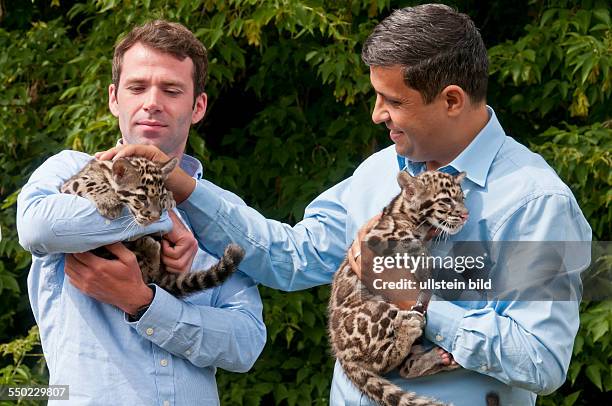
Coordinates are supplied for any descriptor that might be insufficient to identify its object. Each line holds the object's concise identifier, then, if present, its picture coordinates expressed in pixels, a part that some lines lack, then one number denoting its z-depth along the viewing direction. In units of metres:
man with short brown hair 3.66
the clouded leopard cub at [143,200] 3.72
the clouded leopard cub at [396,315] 3.43
